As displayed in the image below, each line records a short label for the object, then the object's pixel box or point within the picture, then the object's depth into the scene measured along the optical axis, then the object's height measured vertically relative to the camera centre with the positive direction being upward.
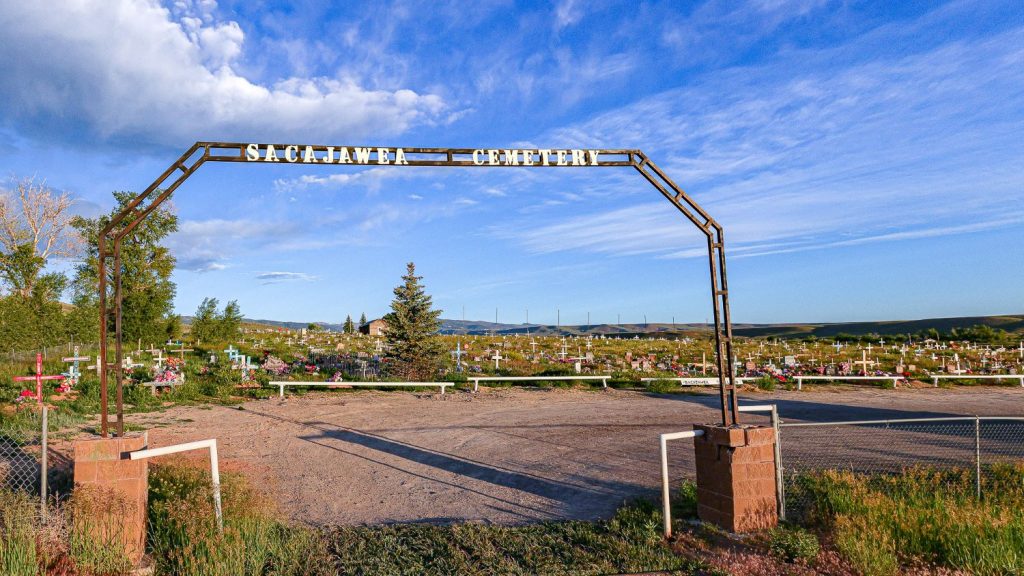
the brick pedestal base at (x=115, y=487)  5.96 -1.56
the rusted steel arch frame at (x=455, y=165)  6.70 +1.25
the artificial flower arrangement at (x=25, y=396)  15.94 -1.46
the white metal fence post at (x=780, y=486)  7.06 -2.03
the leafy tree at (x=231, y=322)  43.09 +1.11
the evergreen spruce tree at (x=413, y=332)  26.39 -0.06
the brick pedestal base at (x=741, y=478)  6.71 -1.84
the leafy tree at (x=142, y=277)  36.09 +4.35
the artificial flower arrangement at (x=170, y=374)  19.45 -1.20
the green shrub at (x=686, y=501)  7.56 -2.46
